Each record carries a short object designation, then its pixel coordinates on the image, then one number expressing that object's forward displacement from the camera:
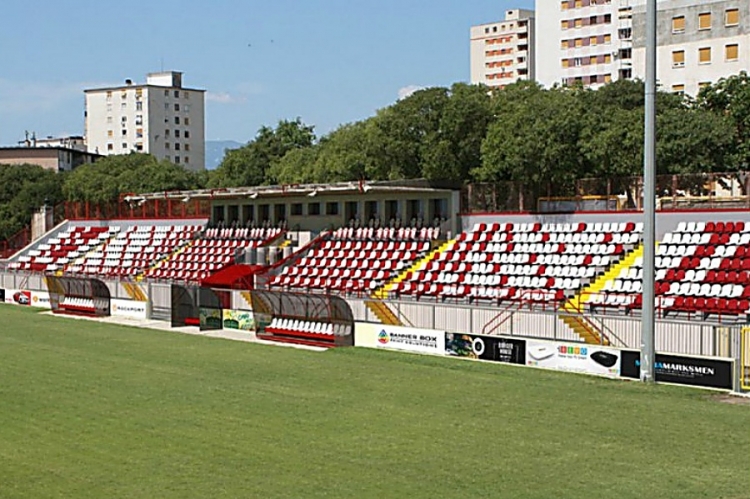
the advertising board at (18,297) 54.23
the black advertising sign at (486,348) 29.80
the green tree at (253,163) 80.88
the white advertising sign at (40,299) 52.75
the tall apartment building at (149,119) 149.75
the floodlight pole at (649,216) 25.38
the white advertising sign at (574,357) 27.38
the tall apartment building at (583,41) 101.56
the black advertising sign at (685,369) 24.73
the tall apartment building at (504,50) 143.62
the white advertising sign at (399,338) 32.59
